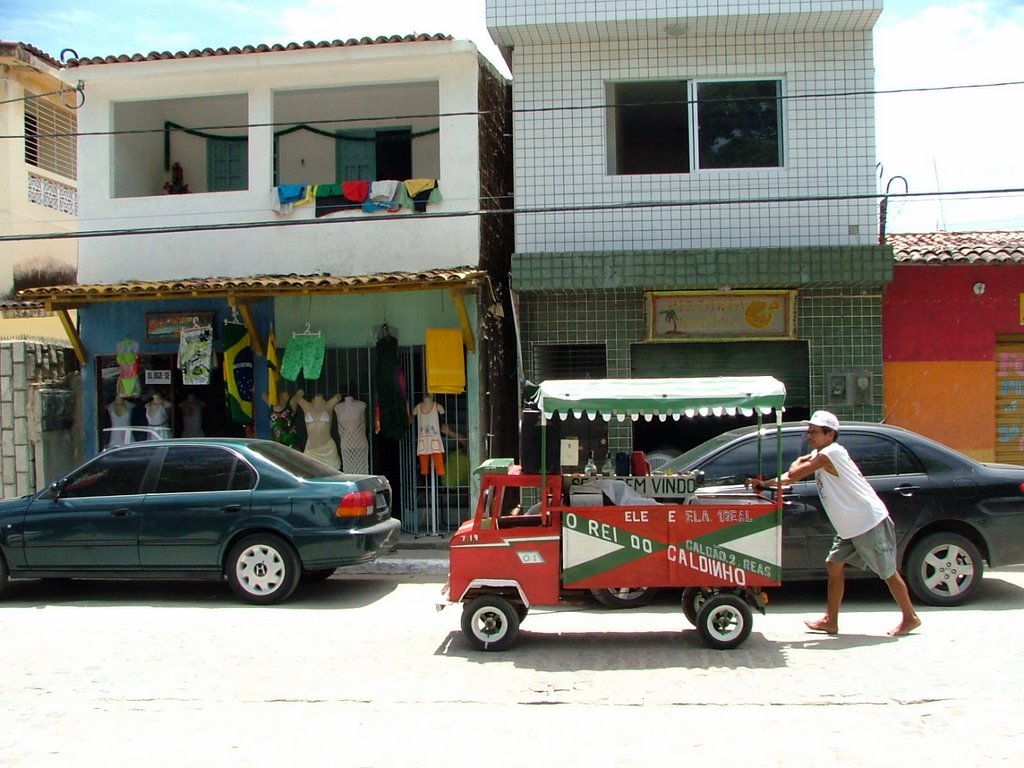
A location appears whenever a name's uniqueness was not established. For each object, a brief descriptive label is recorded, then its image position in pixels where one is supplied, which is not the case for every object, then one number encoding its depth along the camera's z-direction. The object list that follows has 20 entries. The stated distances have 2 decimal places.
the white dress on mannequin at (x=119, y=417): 13.38
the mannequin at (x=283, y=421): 12.86
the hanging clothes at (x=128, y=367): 13.24
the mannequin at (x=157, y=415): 13.36
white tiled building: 12.38
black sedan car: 8.23
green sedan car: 8.87
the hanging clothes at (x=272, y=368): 12.77
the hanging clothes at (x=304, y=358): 12.65
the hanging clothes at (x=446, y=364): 12.33
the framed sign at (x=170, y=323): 13.23
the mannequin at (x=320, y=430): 12.60
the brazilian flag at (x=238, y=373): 12.89
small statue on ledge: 15.02
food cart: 6.91
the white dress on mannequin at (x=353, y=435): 12.64
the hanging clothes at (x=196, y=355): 12.98
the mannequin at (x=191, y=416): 13.92
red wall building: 12.70
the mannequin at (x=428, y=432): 12.45
